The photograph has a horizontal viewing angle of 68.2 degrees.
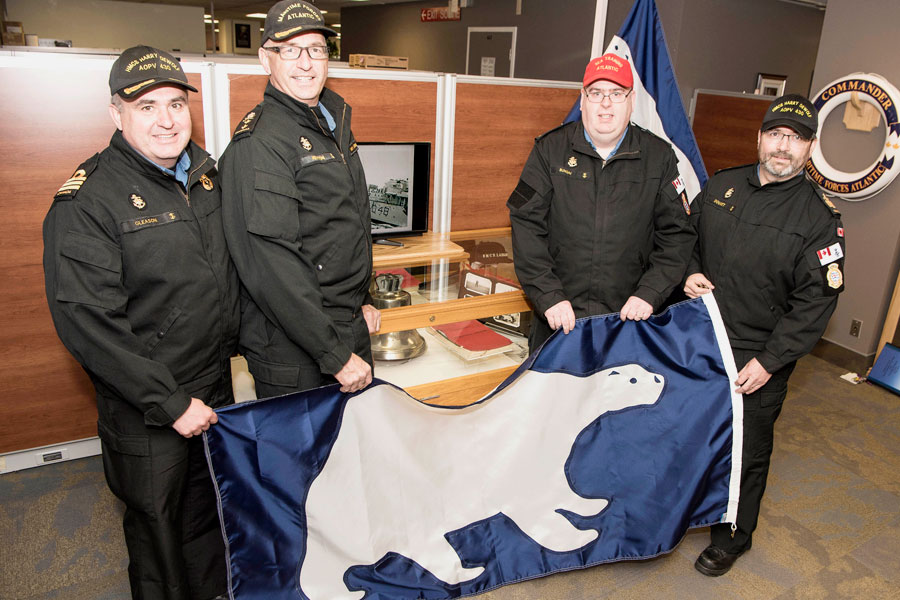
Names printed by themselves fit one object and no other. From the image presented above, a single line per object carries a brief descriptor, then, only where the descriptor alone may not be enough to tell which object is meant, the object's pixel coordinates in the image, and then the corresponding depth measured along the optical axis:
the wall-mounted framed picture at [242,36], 14.43
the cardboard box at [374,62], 3.03
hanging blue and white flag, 2.97
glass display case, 2.65
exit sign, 10.09
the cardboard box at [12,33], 5.86
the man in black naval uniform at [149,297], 1.57
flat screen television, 2.91
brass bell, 2.63
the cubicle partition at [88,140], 2.42
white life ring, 3.73
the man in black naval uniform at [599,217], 2.22
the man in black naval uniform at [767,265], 2.07
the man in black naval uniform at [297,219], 1.76
